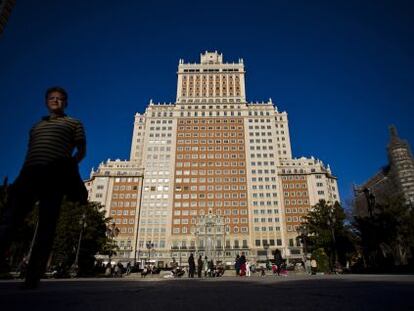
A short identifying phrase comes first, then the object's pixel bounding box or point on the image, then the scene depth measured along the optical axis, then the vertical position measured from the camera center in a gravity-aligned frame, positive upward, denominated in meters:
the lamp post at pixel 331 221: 33.72 +4.55
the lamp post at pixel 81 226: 21.92 +2.92
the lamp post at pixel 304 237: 32.57 +2.50
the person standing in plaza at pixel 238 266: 23.51 -0.65
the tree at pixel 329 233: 34.59 +3.13
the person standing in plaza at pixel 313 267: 23.69 -0.68
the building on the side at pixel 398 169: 79.44 +26.57
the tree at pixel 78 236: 28.72 +2.20
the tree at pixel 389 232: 25.06 +2.41
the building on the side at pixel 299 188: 73.25 +18.88
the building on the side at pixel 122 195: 71.50 +16.58
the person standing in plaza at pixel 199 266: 20.83 -0.57
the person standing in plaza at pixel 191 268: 20.92 -0.71
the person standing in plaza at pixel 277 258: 21.04 +0.05
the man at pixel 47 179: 3.39 +0.96
